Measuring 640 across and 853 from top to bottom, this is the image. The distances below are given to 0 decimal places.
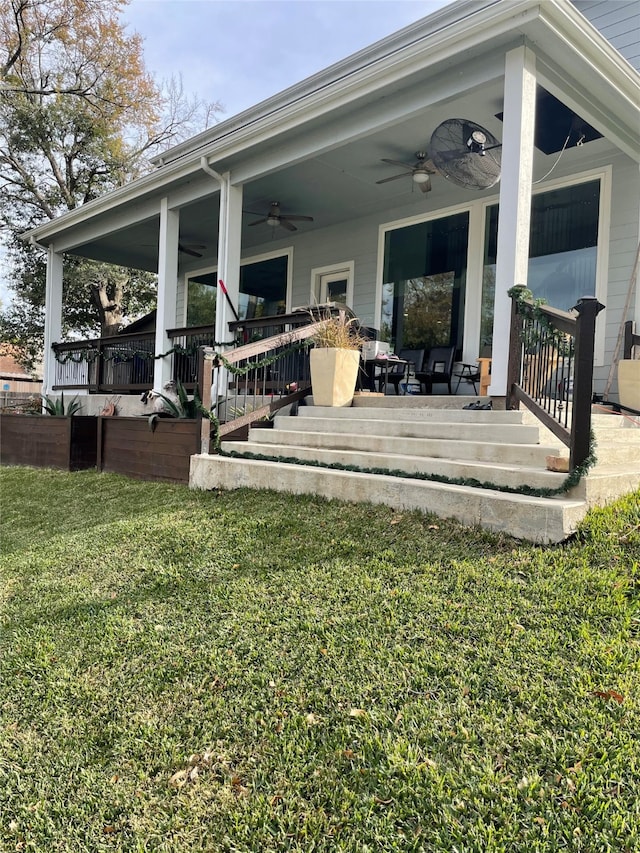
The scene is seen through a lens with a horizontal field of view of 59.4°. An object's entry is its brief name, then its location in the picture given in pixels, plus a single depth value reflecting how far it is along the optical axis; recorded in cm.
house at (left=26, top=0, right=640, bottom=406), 451
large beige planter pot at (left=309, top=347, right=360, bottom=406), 536
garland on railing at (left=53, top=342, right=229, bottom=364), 768
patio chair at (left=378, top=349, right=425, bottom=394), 721
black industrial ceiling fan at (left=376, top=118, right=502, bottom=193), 510
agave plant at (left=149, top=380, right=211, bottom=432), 598
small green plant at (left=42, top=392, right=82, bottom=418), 796
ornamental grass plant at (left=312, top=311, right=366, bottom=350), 548
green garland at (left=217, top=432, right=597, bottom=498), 309
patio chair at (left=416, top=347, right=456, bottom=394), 715
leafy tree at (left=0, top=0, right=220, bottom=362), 1445
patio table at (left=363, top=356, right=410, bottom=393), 650
